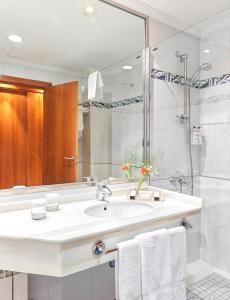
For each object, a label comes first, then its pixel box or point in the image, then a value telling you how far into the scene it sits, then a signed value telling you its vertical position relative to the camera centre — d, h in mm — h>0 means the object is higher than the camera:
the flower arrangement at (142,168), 1684 -143
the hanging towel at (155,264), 1114 -571
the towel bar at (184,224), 1384 -450
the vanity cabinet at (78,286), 1389 -887
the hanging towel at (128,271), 1054 -566
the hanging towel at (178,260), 1223 -600
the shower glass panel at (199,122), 1955 +243
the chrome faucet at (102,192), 1529 -283
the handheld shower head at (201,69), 2023 +717
